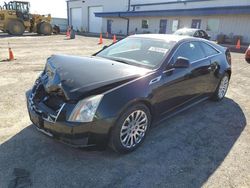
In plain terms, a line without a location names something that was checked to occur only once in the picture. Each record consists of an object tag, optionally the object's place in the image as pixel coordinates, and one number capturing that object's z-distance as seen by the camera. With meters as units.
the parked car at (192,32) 15.15
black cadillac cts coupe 2.79
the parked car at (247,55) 10.17
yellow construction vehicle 22.58
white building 22.83
